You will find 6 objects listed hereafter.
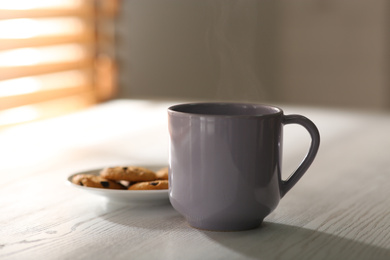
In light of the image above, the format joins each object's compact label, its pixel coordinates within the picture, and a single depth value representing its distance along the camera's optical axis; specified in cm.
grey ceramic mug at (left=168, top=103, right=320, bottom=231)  72
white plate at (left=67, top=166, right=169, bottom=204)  79
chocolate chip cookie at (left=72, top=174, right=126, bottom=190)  82
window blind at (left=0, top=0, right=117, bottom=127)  275
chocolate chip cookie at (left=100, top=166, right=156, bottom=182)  81
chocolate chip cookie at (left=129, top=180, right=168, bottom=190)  81
